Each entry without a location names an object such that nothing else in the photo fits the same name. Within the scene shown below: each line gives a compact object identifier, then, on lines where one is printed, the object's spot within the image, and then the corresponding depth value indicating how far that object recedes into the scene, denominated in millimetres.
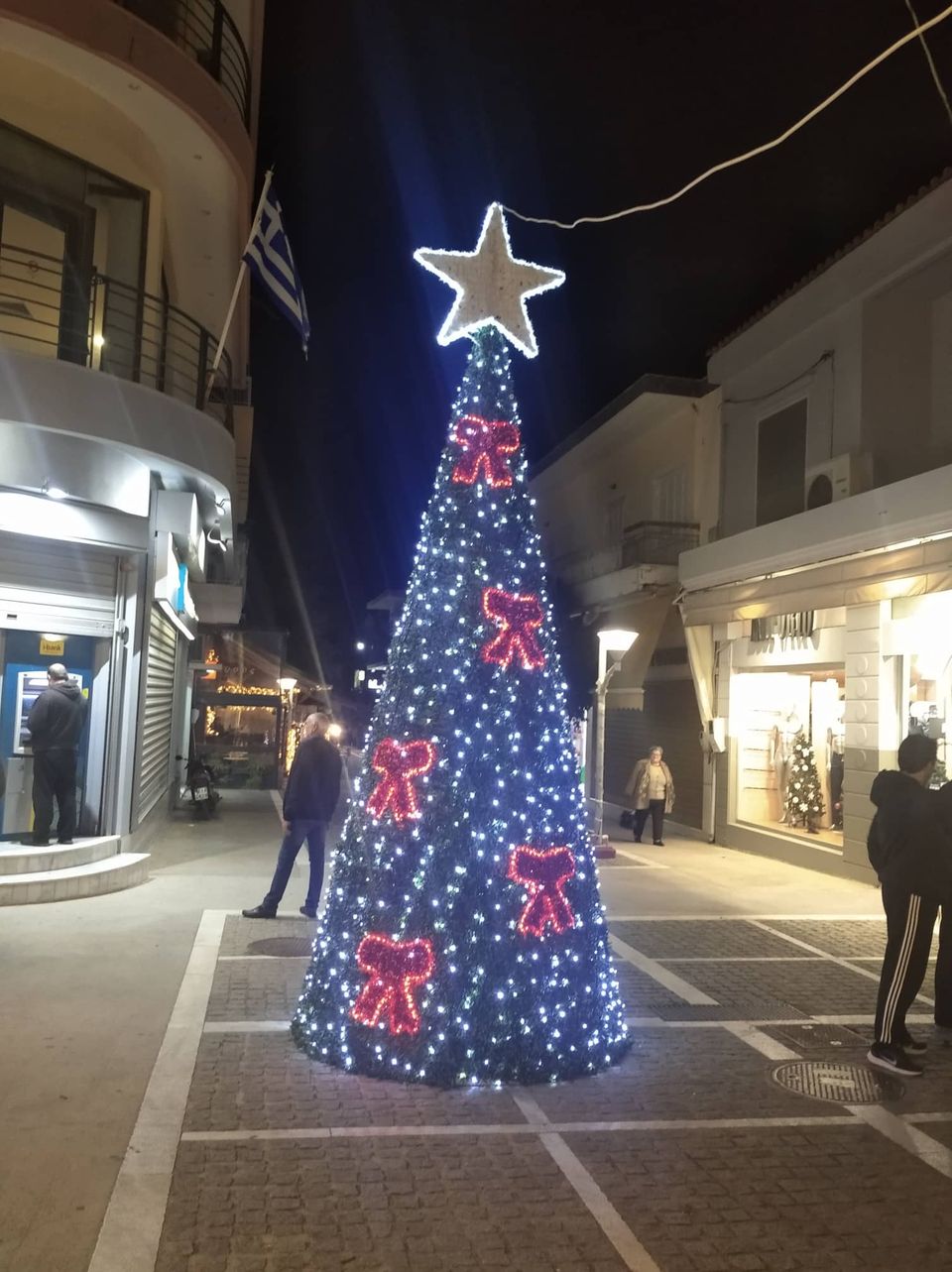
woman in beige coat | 15164
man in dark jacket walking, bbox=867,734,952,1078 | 5504
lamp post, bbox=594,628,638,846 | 14609
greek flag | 10086
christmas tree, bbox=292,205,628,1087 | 5051
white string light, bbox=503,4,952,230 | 5199
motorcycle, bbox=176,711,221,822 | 16641
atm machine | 10109
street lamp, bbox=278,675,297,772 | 24344
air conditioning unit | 12453
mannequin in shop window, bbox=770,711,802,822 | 14451
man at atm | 9516
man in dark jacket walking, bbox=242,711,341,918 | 8766
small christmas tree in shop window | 13875
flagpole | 10033
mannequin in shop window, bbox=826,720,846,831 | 13493
